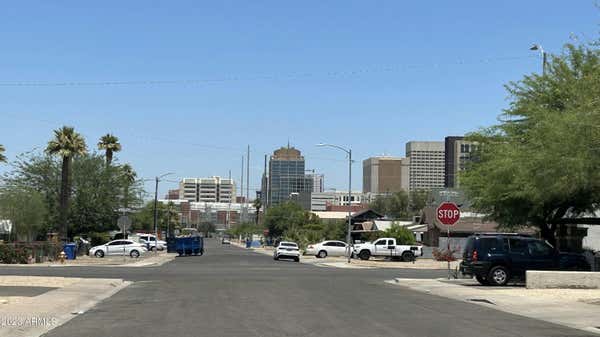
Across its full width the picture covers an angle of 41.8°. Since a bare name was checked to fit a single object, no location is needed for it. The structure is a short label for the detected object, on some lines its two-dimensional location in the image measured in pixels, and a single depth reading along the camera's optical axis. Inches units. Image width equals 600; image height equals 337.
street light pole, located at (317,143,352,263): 2182.0
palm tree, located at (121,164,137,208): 2728.8
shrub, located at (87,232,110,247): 2746.1
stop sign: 1143.7
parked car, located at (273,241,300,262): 2360.4
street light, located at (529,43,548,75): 1361.5
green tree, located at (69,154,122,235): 2596.0
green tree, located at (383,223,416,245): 2463.1
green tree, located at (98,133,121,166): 3105.3
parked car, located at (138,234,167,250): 3197.8
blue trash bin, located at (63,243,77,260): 2036.9
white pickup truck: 2260.1
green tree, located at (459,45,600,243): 900.6
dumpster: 2743.6
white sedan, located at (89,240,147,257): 2321.6
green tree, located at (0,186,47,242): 2469.2
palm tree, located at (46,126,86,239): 2196.7
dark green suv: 1083.9
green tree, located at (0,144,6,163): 2568.9
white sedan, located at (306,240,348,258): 2593.5
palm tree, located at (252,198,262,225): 7150.6
